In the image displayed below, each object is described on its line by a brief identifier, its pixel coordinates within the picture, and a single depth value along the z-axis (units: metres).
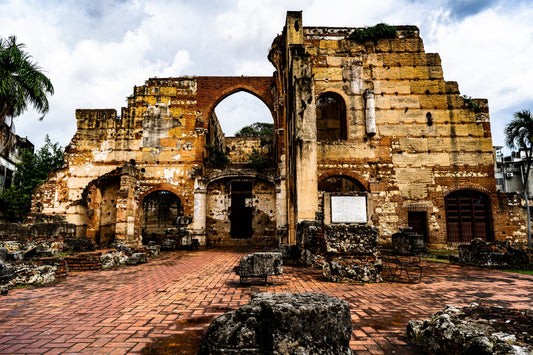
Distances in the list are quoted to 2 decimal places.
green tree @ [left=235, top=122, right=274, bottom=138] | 35.26
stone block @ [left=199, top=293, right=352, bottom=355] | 2.71
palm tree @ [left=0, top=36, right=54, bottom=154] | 15.34
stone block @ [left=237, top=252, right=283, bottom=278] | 6.55
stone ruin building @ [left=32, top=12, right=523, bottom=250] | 15.14
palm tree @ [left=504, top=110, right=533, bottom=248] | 17.55
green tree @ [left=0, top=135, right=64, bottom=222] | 18.17
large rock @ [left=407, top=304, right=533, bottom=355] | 2.45
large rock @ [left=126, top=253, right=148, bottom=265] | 10.35
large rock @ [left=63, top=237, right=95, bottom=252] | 11.88
